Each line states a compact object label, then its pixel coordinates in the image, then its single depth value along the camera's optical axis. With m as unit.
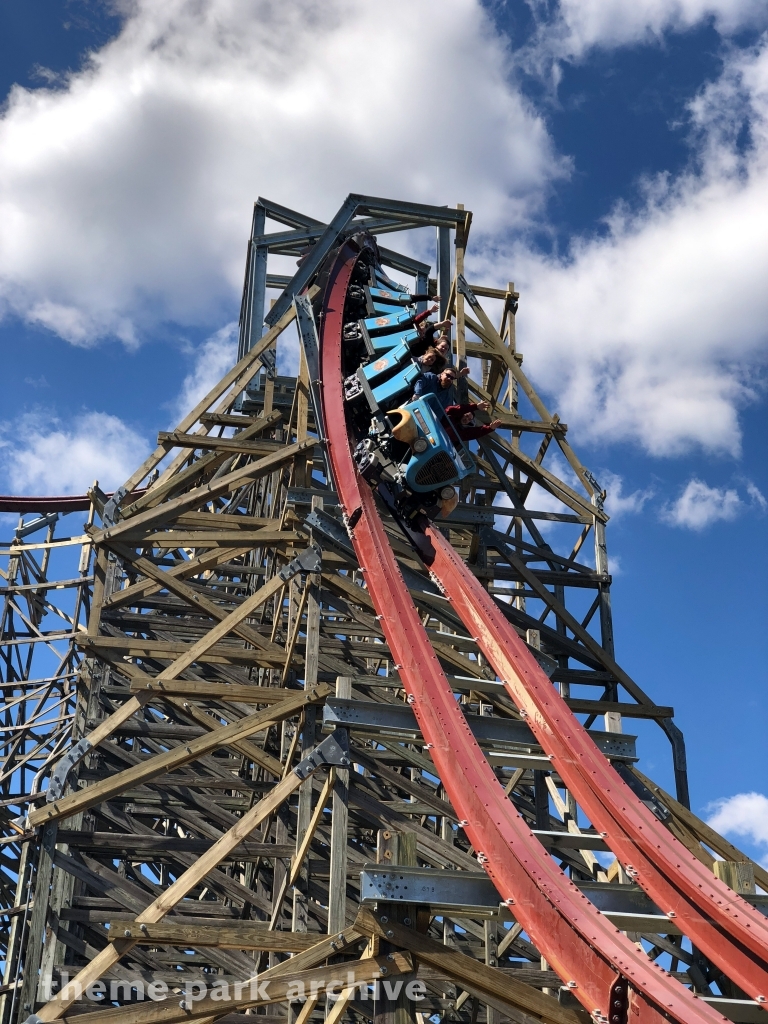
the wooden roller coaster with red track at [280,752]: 8.01
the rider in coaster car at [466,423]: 11.73
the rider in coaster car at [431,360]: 12.16
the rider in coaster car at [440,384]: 11.81
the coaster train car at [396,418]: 11.13
